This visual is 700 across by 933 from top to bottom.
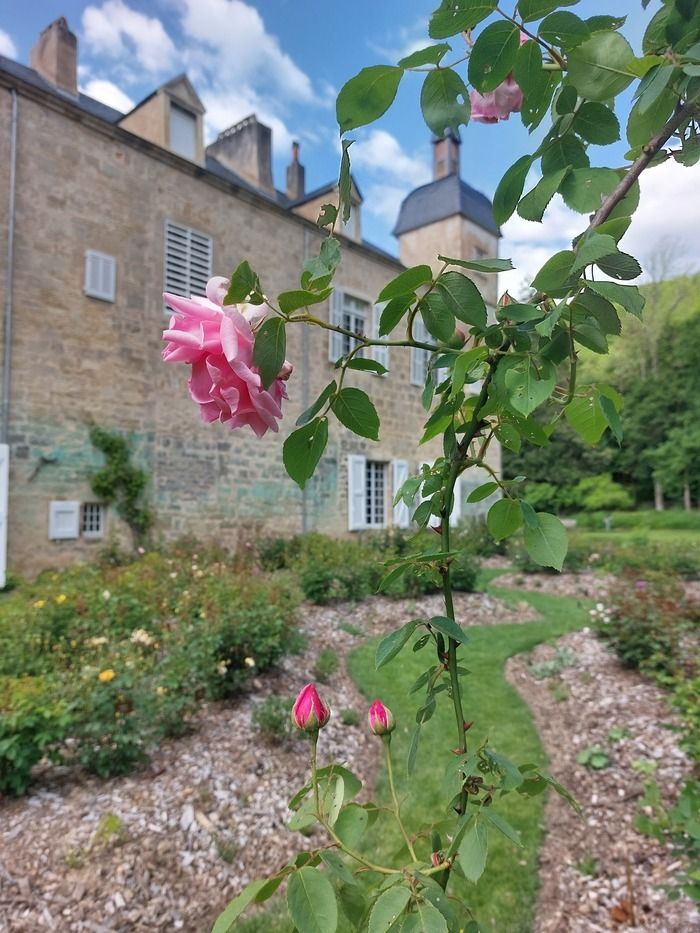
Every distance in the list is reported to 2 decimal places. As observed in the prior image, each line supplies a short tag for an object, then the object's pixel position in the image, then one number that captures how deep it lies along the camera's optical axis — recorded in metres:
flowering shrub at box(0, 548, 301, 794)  2.79
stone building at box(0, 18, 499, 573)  7.01
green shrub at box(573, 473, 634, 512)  23.05
